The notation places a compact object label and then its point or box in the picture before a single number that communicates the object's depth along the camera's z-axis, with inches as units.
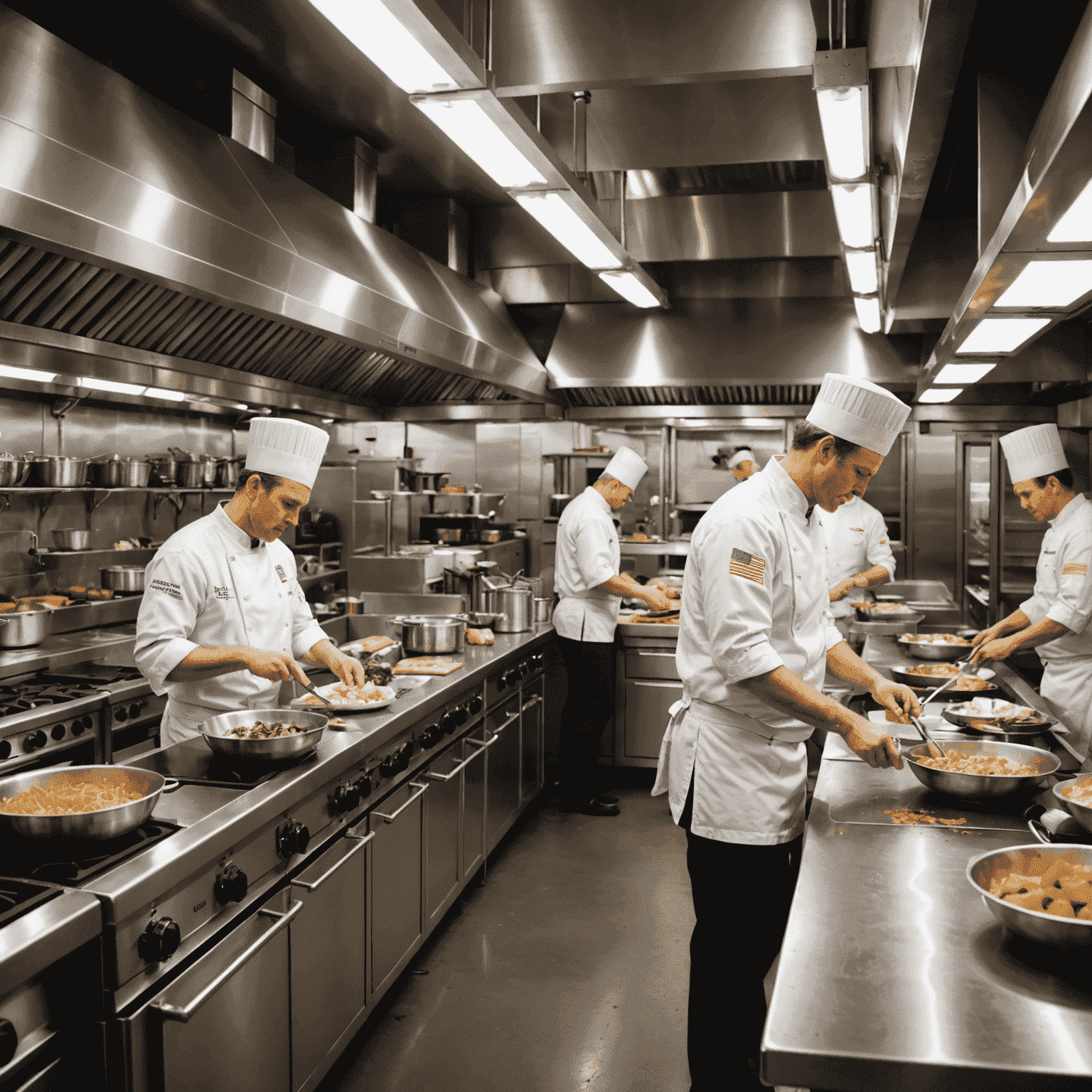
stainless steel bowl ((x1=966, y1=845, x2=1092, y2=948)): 52.1
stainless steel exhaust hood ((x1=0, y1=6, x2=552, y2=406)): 97.0
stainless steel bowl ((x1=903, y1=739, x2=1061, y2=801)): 82.2
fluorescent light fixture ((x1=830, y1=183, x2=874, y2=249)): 116.9
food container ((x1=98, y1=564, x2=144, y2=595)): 198.8
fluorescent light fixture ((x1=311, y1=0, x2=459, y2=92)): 75.4
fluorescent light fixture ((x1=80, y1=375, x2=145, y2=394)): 179.5
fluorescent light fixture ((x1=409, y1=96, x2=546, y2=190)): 93.3
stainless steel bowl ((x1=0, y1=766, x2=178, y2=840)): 69.7
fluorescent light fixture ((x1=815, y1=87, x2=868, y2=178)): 91.3
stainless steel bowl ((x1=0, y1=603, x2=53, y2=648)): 160.1
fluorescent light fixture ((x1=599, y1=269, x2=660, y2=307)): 176.1
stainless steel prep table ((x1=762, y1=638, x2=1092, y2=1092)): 46.3
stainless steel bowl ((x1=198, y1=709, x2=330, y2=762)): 92.2
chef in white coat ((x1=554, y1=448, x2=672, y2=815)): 197.0
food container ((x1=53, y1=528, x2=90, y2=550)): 190.7
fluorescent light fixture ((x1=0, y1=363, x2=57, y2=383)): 164.9
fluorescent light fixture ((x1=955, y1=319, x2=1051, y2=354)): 117.3
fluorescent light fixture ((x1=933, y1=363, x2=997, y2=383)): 173.3
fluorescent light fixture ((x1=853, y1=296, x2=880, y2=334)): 200.9
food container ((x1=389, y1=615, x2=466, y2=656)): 170.1
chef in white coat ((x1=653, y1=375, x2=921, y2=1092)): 88.5
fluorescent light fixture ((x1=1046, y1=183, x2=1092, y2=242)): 69.1
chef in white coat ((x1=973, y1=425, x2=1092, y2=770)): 147.1
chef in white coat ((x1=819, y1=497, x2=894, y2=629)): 248.2
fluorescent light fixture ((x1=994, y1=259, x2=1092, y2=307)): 87.3
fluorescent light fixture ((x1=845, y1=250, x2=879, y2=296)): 151.9
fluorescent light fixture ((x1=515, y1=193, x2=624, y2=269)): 124.3
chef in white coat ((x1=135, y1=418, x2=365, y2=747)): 101.4
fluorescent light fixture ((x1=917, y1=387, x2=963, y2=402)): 226.4
